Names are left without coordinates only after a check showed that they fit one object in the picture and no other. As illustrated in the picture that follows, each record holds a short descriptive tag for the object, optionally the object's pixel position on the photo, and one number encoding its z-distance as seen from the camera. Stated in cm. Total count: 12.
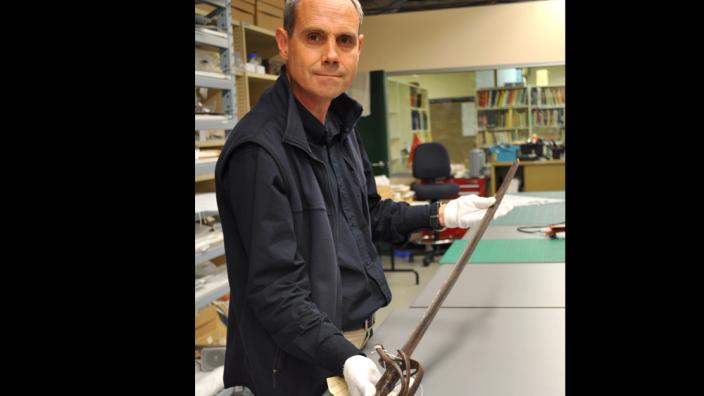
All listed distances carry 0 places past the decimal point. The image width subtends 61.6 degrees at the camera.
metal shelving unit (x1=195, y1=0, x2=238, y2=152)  236
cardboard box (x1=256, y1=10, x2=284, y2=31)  413
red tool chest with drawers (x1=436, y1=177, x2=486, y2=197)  687
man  106
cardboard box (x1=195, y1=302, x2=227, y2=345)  284
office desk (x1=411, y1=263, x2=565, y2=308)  185
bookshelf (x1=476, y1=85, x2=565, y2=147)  816
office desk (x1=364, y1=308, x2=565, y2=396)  124
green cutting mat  247
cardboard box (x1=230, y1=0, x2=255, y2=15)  380
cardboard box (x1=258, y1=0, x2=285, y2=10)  428
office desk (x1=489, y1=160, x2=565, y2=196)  735
